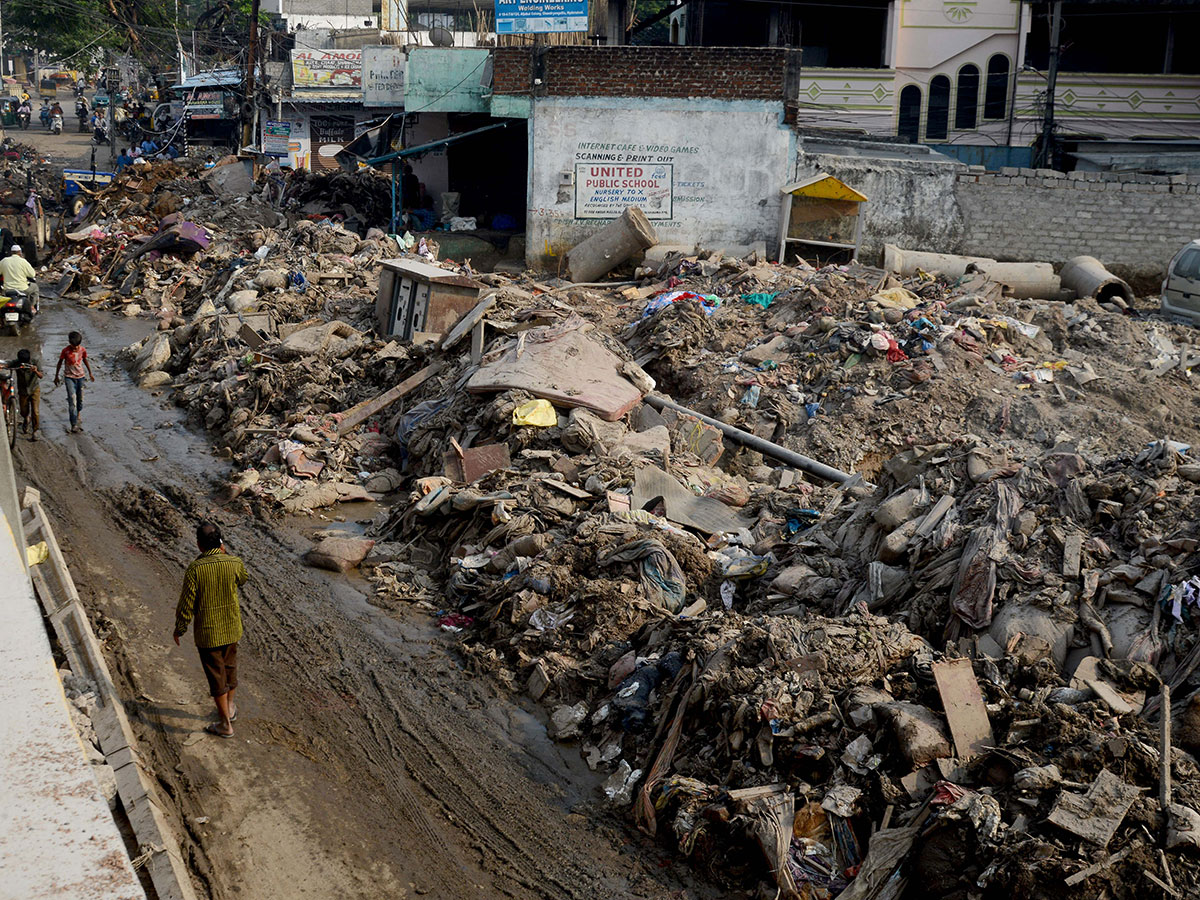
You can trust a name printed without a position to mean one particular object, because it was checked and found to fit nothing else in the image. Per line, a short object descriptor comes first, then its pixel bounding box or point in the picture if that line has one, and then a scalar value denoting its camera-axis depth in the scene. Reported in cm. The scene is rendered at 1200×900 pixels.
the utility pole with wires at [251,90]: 2948
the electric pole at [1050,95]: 2550
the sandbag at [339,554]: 961
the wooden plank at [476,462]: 1081
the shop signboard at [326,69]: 3281
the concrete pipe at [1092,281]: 1781
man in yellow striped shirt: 668
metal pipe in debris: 1123
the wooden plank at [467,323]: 1326
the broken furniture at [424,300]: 1446
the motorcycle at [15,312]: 1772
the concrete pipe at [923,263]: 1825
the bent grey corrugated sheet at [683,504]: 945
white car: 1593
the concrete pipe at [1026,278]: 1775
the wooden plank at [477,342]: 1271
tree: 4431
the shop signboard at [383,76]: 2558
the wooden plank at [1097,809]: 500
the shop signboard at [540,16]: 2161
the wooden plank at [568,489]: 984
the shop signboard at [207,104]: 3842
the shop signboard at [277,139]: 3466
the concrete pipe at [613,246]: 1935
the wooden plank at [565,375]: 1148
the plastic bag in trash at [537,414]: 1103
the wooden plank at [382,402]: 1282
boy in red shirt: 1303
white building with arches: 2931
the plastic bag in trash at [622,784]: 641
